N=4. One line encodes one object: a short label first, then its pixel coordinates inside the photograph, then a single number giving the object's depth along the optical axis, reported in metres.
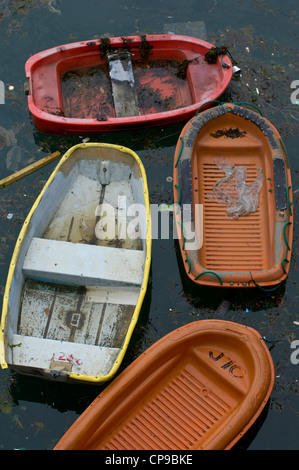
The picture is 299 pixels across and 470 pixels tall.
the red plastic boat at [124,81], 6.78
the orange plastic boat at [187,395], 4.96
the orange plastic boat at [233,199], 5.82
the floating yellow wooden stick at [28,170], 6.85
